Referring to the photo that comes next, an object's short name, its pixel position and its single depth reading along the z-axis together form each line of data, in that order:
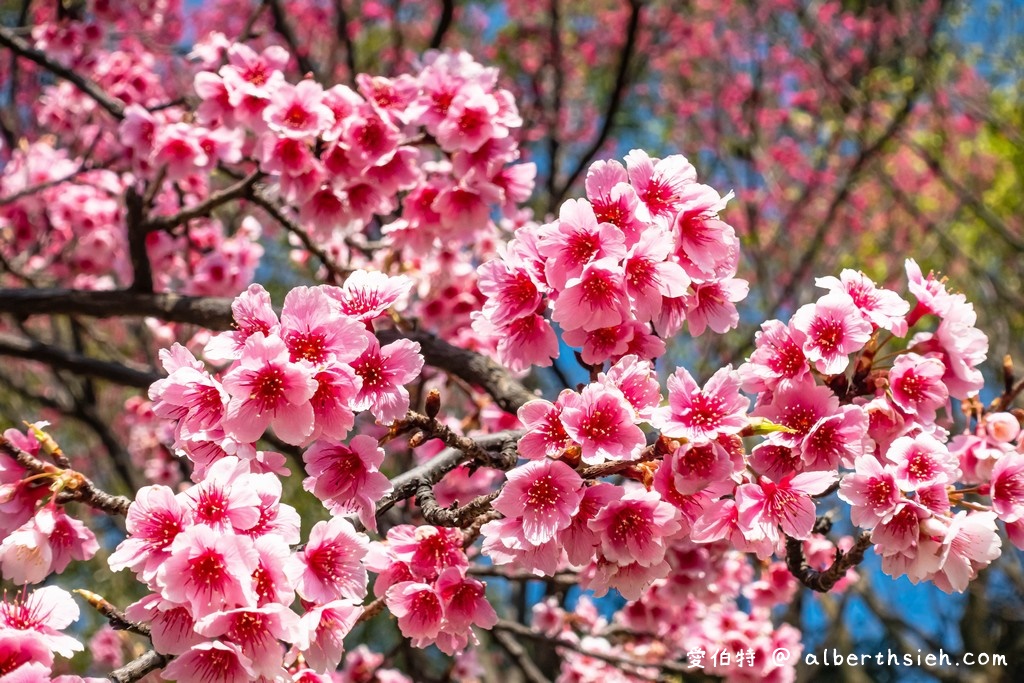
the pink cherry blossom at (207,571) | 0.64
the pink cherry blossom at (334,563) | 0.67
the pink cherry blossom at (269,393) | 0.67
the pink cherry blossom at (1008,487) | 0.70
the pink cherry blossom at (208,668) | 0.65
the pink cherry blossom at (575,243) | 0.69
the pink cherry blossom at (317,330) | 0.68
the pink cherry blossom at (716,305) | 0.75
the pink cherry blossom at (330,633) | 0.67
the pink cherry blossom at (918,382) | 0.71
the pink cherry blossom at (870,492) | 0.69
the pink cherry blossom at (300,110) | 0.87
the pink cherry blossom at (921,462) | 0.68
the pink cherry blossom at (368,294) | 0.71
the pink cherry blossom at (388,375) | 0.70
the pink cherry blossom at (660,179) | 0.72
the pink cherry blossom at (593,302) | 0.69
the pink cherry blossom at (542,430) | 0.69
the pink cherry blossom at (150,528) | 0.65
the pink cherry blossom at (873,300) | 0.71
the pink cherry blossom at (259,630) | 0.64
